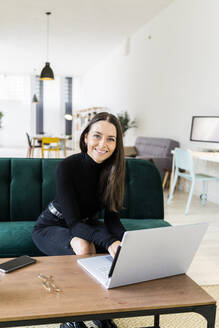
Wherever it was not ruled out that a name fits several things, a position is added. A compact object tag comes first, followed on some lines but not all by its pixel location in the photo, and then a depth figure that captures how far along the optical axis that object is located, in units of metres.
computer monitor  4.79
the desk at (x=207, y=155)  4.31
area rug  1.73
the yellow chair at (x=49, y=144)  8.43
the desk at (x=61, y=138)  8.76
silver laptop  1.03
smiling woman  1.55
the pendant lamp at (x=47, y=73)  7.04
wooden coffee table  0.94
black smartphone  1.21
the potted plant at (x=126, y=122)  8.38
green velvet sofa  2.26
